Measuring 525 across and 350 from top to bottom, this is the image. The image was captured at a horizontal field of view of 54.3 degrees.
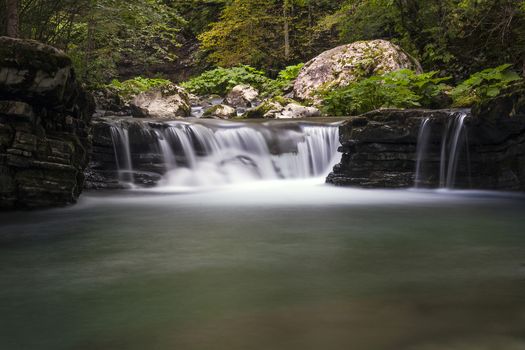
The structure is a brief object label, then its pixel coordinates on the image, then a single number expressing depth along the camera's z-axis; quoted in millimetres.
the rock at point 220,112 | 16734
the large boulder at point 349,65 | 17016
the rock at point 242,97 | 19828
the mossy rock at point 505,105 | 8266
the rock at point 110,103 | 16125
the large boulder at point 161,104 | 16506
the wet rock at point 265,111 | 16031
